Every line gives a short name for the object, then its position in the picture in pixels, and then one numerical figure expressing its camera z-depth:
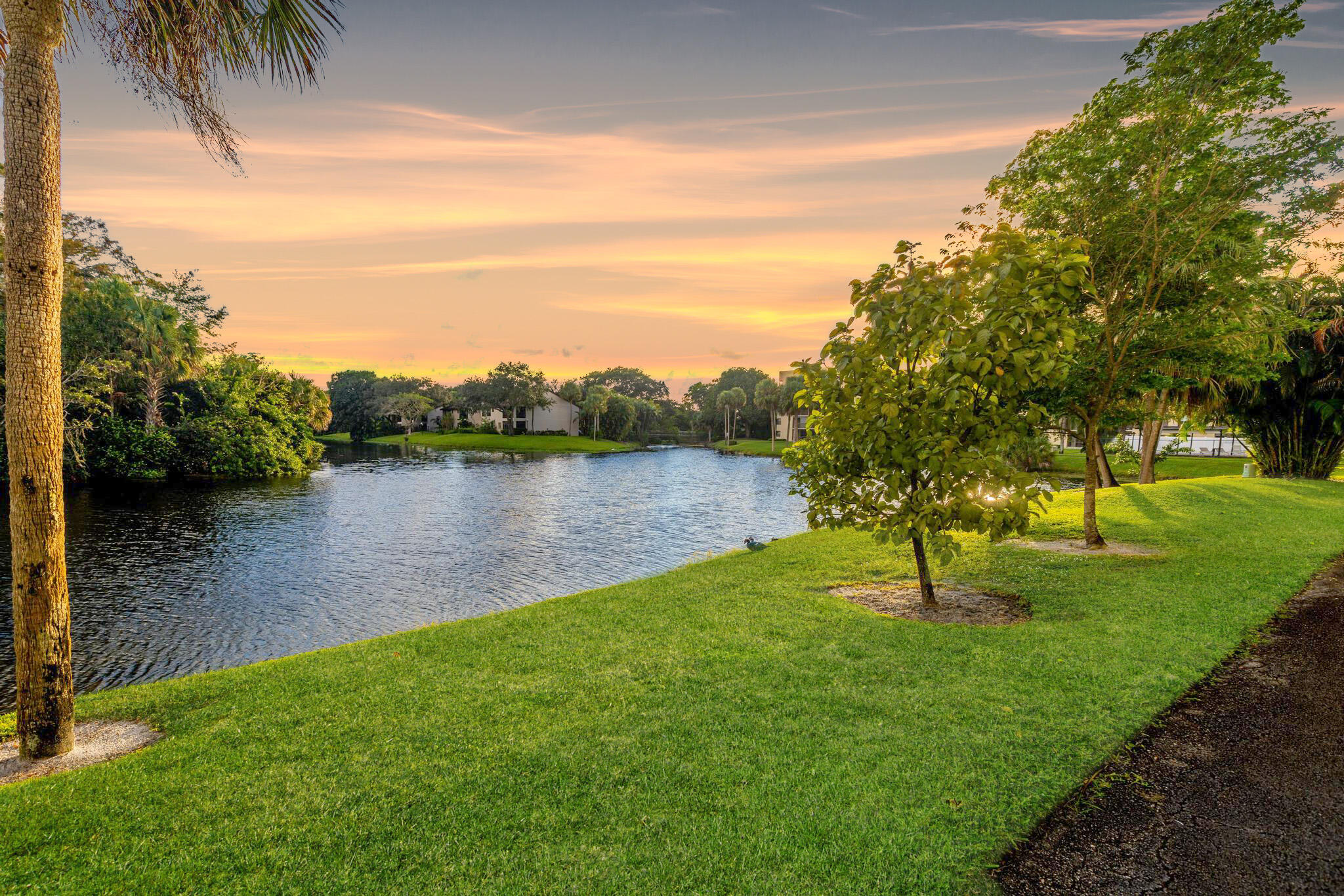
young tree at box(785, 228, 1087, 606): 6.95
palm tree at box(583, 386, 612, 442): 92.06
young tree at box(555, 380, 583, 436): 99.19
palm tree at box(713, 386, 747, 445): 103.44
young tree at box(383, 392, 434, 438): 97.50
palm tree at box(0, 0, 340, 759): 4.96
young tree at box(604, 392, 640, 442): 97.19
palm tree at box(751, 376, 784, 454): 94.03
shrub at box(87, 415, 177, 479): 33.12
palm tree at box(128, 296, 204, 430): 34.94
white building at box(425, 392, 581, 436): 97.00
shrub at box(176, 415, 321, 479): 36.34
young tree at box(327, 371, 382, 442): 101.69
